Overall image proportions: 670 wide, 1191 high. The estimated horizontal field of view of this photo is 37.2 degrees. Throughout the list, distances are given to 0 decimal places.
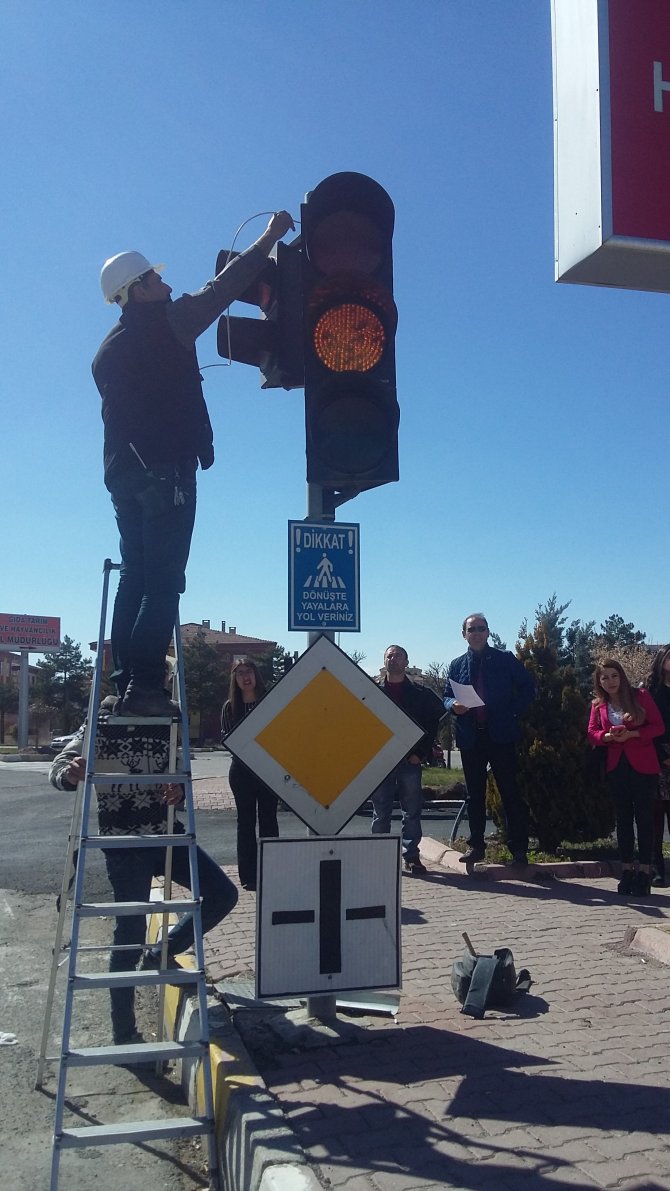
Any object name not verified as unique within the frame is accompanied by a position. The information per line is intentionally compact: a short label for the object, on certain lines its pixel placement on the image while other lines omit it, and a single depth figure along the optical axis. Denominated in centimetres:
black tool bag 460
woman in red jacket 710
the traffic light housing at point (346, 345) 453
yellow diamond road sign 431
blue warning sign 464
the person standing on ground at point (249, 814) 759
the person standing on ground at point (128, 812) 464
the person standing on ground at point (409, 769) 809
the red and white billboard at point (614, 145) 364
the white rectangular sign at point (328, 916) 421
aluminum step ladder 323
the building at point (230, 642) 6588
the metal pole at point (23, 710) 4834
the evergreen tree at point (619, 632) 4176
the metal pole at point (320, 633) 447
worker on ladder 448
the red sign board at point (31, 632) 5691
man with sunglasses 786
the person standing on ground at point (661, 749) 759
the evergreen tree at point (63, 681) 5628
